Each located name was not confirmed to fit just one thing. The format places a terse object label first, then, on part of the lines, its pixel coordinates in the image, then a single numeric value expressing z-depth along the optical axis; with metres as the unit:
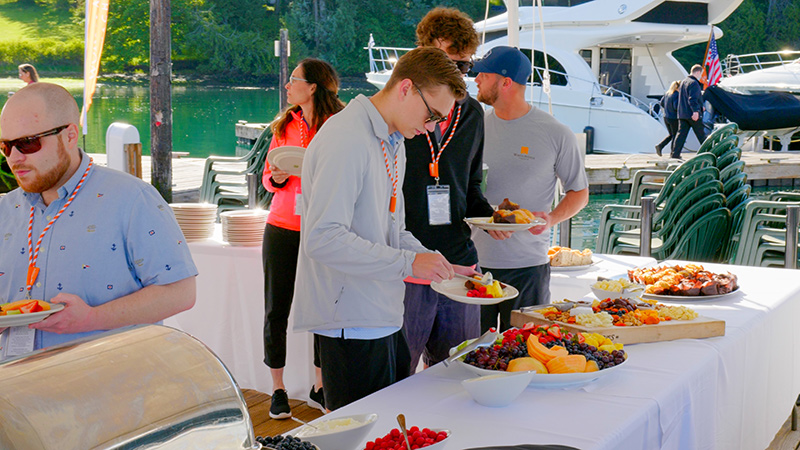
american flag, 16.17
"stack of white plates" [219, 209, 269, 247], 3.62
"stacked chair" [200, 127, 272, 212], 5.95
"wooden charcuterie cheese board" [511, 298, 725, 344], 2.18
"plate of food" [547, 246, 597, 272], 3.37
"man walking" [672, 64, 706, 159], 12.34
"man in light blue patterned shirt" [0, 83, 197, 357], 1.60
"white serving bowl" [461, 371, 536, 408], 1.66
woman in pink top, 3.17
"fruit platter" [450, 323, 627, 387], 1.81
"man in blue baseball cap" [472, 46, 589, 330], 2.84
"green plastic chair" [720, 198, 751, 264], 4.83
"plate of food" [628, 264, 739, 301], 2.72
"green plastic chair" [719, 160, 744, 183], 4.91
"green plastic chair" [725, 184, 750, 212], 4.94
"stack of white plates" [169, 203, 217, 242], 3.86
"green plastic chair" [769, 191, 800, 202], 5.02
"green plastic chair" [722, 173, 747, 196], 4.98
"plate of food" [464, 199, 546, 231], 2.41
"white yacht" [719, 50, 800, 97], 15.04
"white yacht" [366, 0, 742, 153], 17.55
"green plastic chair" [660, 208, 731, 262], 4.77
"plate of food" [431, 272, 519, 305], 2.03
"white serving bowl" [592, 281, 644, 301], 2.57
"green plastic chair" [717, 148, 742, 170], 4.93
